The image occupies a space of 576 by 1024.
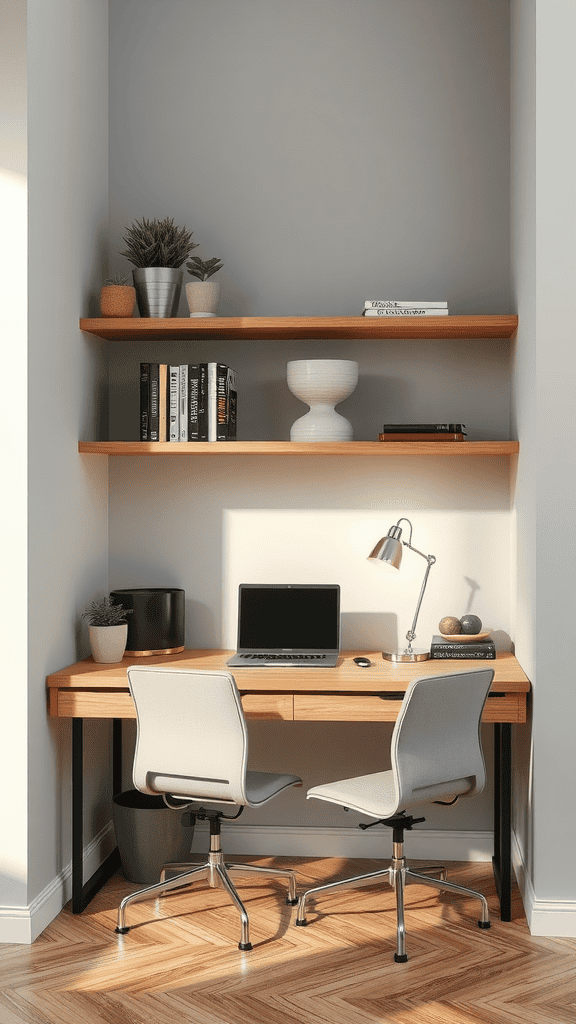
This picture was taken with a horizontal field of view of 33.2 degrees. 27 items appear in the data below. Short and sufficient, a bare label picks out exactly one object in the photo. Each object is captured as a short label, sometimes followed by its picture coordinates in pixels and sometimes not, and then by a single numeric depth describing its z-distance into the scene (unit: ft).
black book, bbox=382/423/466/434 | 10.73
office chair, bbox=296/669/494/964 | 8.85
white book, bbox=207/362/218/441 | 10.95
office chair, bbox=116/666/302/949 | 8.99
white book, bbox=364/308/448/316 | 10.69
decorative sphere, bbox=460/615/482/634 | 11.14
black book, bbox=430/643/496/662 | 10.81
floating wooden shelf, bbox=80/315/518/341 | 10.65
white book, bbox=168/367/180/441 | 11.02
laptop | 11.18
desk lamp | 10.83
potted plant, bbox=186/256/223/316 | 11.16
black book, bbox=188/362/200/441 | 11.00
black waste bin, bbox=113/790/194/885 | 10.78
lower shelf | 10.62
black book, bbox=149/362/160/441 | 11.03
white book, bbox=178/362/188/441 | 11.01
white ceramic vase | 10.91
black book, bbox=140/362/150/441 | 11.06
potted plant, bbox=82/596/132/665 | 10.68
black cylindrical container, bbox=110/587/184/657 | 11.16
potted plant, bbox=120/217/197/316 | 11.18
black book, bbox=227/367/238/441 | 11.06
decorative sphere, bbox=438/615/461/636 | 11.12
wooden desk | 9.69
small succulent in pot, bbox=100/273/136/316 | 11.06
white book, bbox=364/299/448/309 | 10.71
